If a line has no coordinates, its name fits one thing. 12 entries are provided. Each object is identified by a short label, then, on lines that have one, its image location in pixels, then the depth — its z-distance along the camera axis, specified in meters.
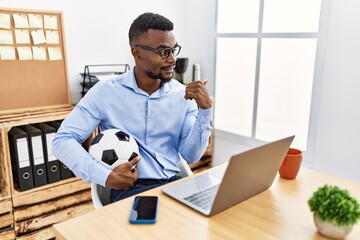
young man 1.43
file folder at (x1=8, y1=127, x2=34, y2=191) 1.87
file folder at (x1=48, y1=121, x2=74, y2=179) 2.08
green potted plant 0.78
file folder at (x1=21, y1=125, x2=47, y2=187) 1.92
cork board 2.01
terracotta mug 1.15
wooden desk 0.82
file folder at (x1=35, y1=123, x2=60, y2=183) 1.97
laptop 0.86
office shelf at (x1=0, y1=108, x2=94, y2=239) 1.86
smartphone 0.88
